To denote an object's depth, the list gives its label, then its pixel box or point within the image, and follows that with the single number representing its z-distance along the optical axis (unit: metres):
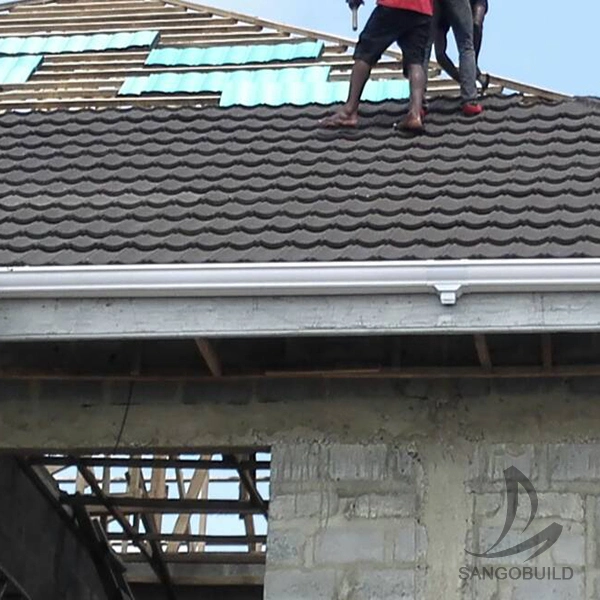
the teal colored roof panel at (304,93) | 19.44
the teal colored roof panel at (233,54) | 21.52
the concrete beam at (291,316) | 12.83
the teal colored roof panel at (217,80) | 20.34
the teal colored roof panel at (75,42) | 22.50
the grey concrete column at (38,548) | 19.06
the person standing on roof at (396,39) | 18.53
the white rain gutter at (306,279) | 12.82
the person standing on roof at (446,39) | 19.52
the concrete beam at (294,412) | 13.91
